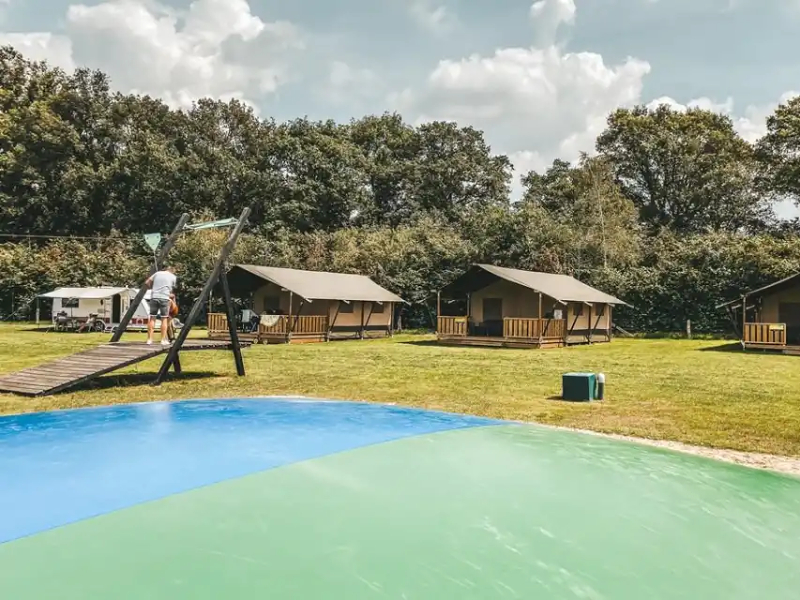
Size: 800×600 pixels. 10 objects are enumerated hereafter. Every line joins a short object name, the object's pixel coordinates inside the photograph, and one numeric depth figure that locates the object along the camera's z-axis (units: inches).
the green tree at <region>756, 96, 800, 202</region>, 1583.4
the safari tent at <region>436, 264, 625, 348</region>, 978.1
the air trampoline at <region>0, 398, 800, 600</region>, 180.2
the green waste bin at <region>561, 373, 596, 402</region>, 447.8
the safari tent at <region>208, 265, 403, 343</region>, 1013.8
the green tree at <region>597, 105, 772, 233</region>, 1811.0
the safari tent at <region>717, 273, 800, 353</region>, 865.5
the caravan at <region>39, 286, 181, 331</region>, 1152.8
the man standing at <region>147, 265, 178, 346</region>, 507.5
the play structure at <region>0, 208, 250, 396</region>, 444.8
